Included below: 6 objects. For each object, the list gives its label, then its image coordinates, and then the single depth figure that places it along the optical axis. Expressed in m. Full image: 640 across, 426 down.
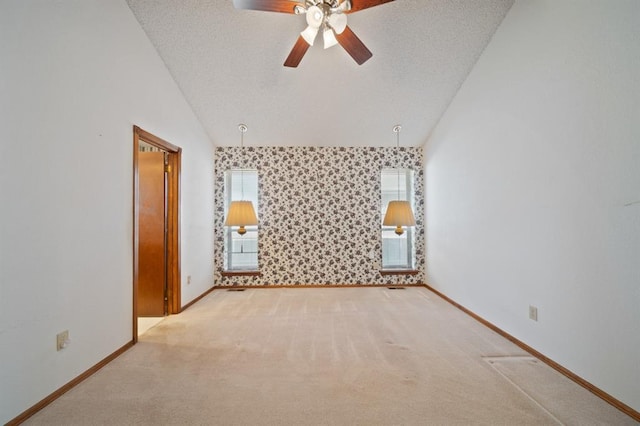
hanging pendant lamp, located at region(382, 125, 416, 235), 4.57
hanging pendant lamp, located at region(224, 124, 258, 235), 4.50
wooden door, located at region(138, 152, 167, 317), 3.86
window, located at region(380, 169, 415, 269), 5.48
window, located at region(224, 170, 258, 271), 5.41
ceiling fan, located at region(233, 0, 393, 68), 2.33
